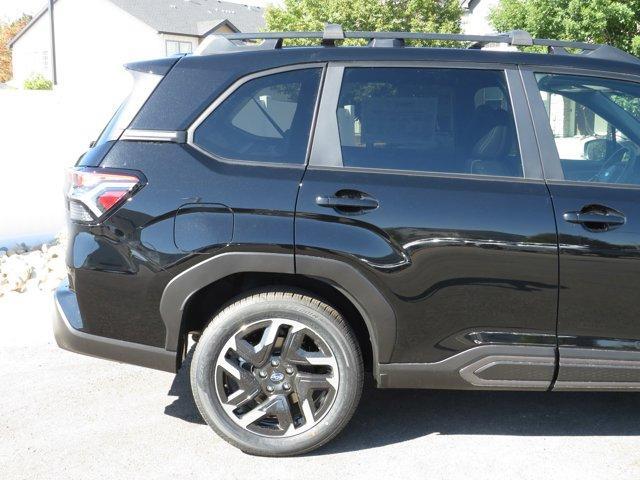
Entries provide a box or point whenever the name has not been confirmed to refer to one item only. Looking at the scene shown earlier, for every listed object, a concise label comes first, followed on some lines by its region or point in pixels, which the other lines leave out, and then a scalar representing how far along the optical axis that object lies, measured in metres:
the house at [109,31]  51.03
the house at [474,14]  36.06
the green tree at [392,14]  33.44
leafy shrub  45.75
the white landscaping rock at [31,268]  7.68
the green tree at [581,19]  18.69
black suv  3.66
